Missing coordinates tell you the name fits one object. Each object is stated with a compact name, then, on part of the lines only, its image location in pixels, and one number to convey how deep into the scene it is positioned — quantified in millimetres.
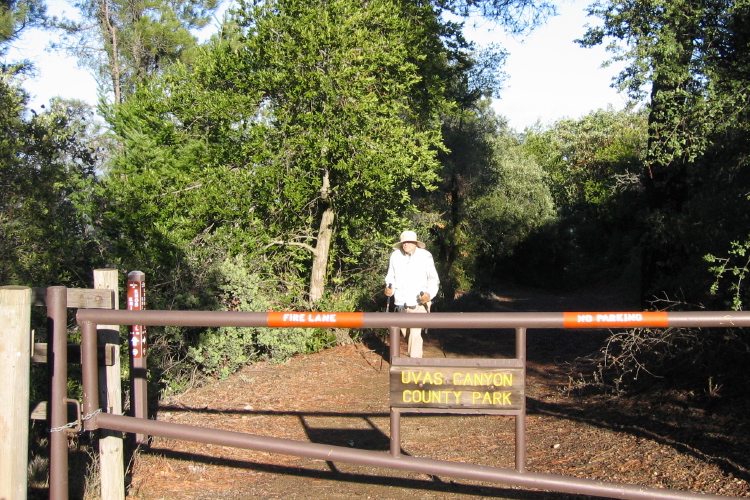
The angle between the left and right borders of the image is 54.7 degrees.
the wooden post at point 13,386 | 3977
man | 9008
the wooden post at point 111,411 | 4565
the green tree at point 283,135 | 11562
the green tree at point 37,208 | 9250
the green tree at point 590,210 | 33719
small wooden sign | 3684
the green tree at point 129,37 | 29234
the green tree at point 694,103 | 7703
